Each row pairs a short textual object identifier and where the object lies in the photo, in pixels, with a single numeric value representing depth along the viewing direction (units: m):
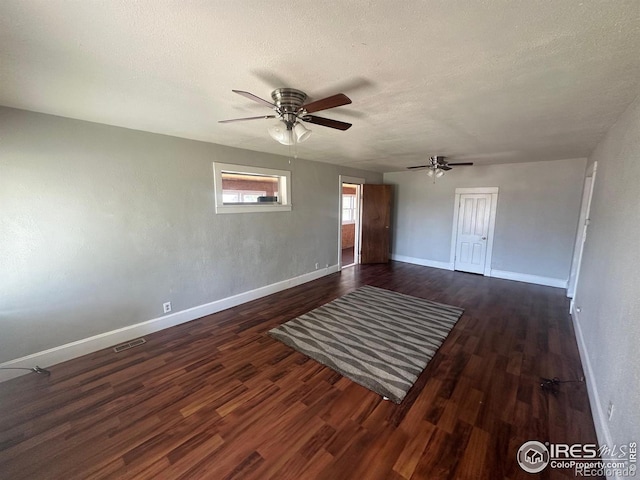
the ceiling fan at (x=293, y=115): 1.71
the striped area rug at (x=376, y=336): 2.38
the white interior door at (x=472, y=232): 5.45
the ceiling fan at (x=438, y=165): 4.34
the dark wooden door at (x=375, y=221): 6.36
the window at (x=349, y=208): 8.77
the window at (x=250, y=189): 3.55
